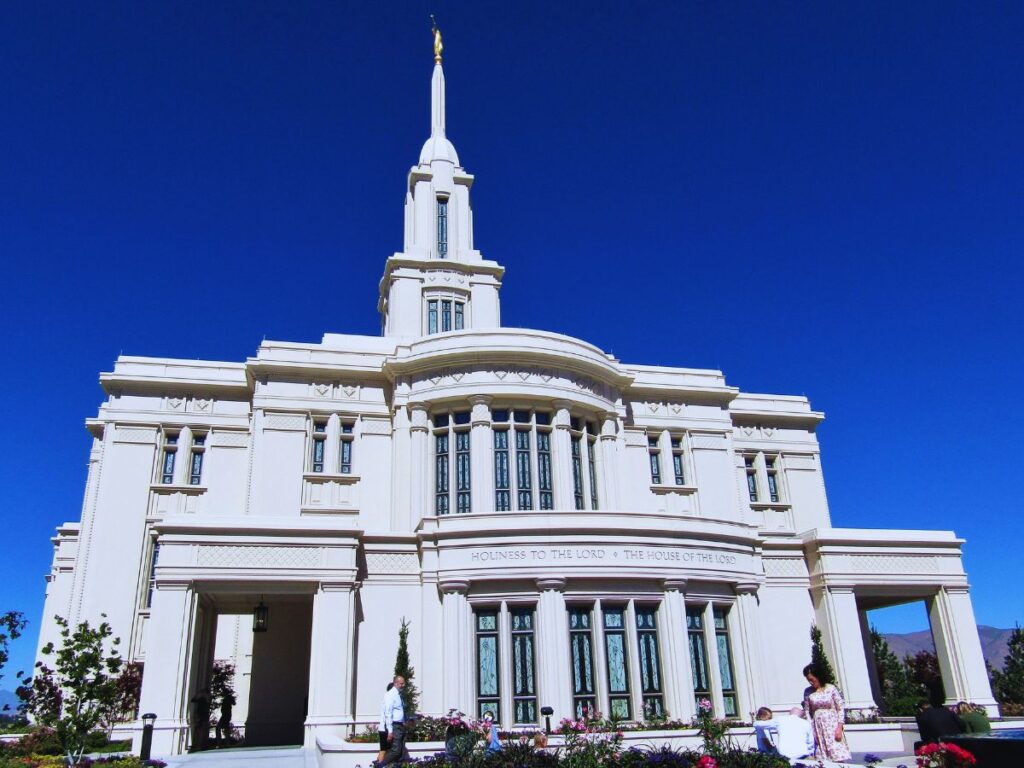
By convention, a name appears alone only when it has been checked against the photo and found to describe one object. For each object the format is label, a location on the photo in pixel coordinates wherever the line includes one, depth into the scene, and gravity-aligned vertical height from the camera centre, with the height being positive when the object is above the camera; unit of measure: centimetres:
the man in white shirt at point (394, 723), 1376 -42
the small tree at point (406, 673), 1911 +51
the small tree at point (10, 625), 1576 +147
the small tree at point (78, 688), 1566 +35
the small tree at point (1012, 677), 3850 +1
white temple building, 2028 +410
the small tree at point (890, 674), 3959 +31
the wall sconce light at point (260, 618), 2281 +211
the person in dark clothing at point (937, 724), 1110 -57
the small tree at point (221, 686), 2639 +46
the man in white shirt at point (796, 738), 1088 -68
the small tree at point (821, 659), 2206 +60
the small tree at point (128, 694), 2309 +27
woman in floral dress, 1120 -50
